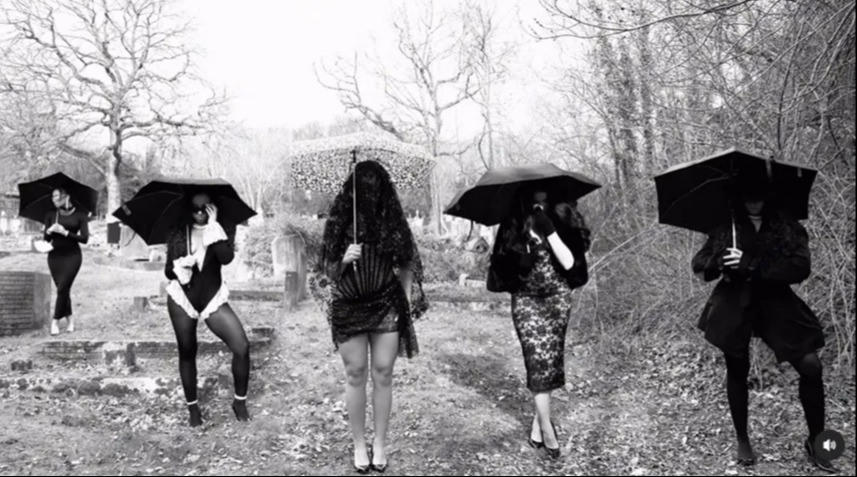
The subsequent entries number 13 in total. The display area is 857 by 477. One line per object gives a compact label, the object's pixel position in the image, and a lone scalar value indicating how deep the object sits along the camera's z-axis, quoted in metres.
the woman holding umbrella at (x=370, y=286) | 3.64
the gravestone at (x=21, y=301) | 7.66
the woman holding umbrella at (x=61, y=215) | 7.21
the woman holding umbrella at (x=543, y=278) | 3.95
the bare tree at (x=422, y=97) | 23.61
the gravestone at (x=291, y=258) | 10.72
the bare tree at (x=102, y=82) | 22.59
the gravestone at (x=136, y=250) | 21.78
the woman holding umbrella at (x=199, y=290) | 4.50
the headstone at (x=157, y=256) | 20.39
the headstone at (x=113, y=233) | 23.33
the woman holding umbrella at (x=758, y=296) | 3.46
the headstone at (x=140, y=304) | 9.36
